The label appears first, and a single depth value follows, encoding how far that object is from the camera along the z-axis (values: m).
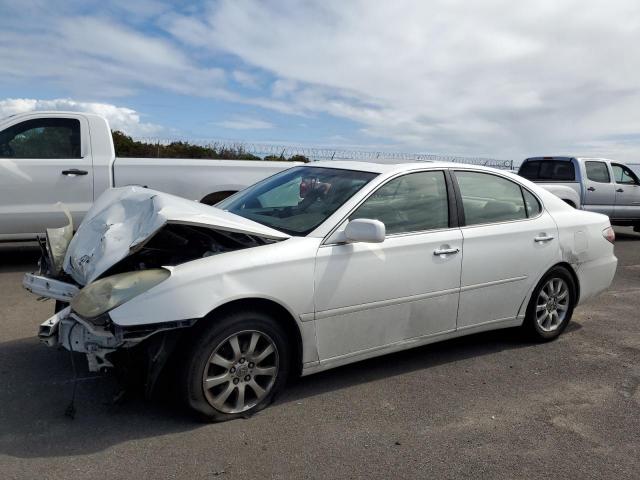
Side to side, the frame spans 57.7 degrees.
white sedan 3.25
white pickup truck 7.33
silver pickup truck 12.48
